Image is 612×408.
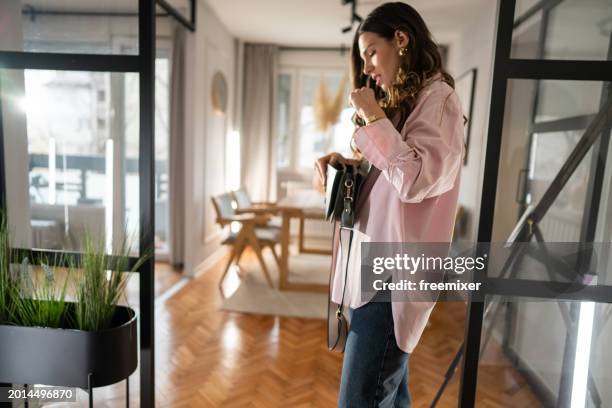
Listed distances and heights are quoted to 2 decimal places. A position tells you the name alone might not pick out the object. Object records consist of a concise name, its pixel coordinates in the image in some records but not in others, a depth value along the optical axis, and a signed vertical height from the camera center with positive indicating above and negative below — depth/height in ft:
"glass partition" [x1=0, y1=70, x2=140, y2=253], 5.10 -0.32
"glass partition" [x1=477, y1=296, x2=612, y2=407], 4.28 -2.04
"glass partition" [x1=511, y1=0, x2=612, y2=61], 3.91 +1.32
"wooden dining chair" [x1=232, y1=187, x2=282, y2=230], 12.12 -1.65
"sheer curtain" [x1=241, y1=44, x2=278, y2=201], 16.81 +1.37
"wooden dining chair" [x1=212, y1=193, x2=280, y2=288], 11.24 -2.31
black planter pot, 4.30 -2.23
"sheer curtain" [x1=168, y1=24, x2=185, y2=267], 12.34 -0.08
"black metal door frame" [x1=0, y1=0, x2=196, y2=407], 4.37 +0.39
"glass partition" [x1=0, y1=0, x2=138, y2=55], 4.54 +1.34
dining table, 11.28 -1.94
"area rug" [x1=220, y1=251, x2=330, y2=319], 10.11 -3.81
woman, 2.95 +0.01
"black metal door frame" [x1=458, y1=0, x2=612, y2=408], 3.85 +0.11
